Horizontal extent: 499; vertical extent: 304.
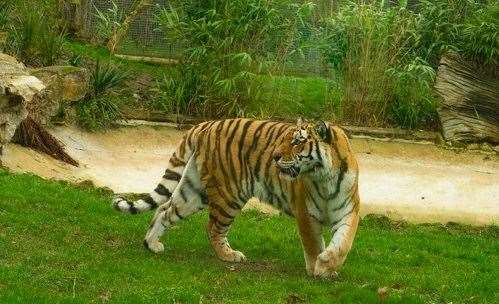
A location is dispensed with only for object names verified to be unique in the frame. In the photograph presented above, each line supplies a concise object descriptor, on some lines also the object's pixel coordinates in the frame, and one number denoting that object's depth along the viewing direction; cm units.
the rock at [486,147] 1541
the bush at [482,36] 1544
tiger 752
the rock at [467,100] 1557
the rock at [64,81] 1329
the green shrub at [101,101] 1387
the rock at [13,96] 1064
